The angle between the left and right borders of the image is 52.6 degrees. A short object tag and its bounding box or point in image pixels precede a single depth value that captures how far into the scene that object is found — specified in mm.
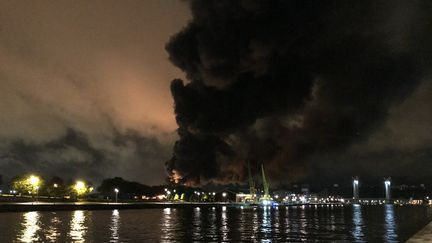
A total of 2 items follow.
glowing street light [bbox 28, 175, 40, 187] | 112006
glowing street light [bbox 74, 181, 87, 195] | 132500
